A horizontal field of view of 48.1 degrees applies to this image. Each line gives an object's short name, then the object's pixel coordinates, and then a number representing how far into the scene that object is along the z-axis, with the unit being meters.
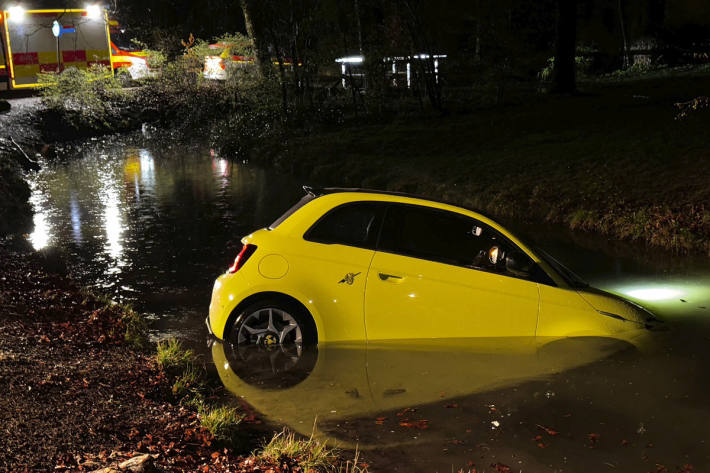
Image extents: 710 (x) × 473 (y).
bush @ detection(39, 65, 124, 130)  28.75
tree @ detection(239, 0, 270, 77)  33.00
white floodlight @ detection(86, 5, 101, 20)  26.05
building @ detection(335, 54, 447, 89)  29.77
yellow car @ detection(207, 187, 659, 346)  7.10
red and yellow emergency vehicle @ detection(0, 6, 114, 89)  26.41
